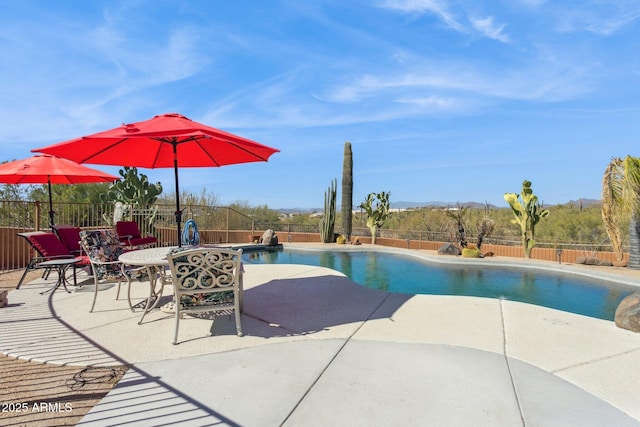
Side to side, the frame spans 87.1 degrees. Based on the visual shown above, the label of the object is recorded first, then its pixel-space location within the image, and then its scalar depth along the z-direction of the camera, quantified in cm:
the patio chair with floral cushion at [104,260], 421
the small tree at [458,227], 1150
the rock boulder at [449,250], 1081
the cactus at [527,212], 1022
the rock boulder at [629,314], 352
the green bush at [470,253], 1021
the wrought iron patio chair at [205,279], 305
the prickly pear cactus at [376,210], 1392
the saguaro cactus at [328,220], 1409
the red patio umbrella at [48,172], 554
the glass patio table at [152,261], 330
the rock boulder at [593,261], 894
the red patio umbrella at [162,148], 334
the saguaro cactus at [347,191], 1492
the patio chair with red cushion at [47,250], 494
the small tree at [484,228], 1128
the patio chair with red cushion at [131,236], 792
